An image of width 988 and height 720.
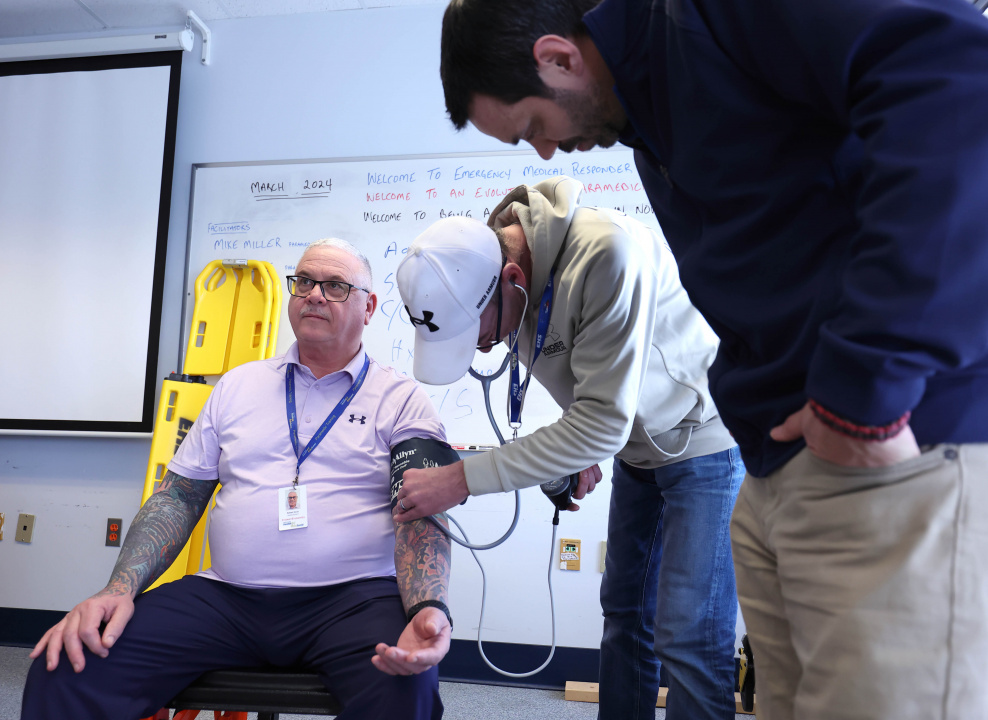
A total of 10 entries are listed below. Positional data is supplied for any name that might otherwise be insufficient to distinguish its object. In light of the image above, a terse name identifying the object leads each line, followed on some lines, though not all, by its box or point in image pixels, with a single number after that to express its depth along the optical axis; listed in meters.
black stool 1.26
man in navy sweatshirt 0.53
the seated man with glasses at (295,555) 1.25
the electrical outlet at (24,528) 3.11
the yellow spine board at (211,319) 2.97
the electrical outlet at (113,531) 3.06
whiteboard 2.98
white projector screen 3.15
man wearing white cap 1.18
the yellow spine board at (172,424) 2.77
